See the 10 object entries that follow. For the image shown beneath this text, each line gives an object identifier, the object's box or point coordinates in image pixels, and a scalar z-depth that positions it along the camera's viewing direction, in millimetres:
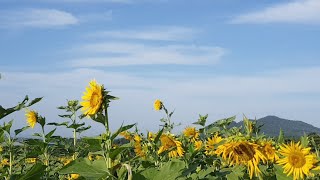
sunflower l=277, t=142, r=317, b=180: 3822
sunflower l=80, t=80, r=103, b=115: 2946
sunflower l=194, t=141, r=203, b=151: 7099
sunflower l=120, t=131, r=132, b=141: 7267
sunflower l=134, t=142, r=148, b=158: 5248
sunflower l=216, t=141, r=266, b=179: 3441
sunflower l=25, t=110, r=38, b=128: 7445
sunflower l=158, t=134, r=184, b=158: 5320
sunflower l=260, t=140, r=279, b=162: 3919
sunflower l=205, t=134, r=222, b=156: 6155
